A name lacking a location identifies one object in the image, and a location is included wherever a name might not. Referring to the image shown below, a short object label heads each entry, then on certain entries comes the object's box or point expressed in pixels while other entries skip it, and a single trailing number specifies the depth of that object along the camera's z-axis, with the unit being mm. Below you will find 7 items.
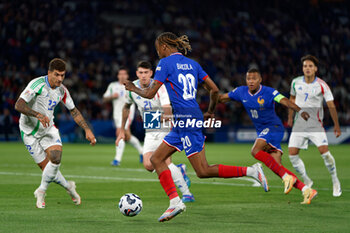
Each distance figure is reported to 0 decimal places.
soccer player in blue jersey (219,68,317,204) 19547
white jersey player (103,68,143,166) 32344
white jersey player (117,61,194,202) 18281
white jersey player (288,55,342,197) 20828
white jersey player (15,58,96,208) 16891
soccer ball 14680
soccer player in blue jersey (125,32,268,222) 14742
